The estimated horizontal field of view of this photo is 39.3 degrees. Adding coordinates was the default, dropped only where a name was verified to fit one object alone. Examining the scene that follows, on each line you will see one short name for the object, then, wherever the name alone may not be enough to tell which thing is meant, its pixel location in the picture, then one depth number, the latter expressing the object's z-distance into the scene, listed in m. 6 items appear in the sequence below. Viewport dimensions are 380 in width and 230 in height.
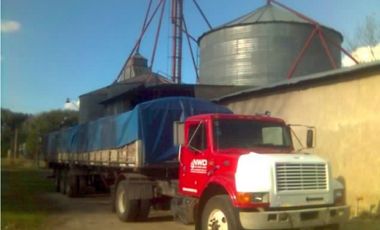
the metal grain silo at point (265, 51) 30.20
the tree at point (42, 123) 74.94
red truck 8.83
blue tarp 13.23
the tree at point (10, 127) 80.75
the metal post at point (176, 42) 46.47
